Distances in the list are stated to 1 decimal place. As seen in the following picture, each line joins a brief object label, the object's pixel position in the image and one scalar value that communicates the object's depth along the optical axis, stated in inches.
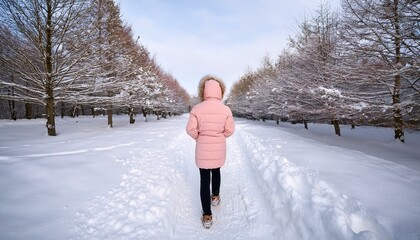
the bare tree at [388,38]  258.5
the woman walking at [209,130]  134.0
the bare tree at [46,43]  358.0
